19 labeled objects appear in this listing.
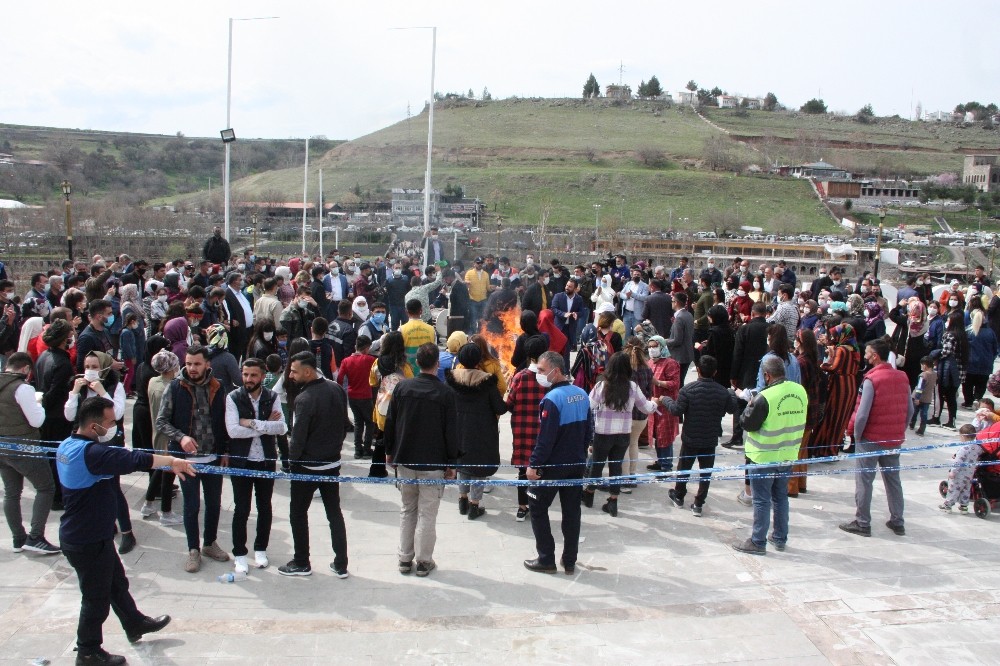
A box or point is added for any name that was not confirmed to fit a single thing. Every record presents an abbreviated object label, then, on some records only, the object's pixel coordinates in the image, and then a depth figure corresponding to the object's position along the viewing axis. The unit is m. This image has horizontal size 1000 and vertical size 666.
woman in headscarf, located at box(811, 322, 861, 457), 7.93
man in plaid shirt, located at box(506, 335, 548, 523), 6.71
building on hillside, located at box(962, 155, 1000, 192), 115.19
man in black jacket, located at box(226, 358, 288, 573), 5.65
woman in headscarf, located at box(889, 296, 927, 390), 10.16
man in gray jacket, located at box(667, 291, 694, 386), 9.66
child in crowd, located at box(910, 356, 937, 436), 9.30
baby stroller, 7.11
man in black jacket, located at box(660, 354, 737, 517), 6.73
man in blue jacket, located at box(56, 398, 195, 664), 4.38
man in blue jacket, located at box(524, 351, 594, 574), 5.68
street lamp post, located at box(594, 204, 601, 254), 75.56
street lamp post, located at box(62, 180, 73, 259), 22.20
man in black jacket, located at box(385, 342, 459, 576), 5.56
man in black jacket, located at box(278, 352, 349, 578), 5.50
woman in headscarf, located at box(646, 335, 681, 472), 7.75
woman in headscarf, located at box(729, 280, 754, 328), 11.64
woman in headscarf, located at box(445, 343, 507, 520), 6.20
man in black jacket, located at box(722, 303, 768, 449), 8.92
